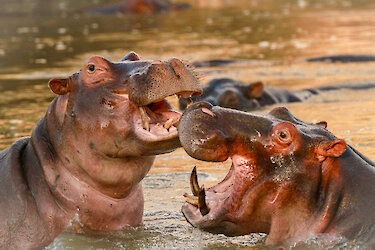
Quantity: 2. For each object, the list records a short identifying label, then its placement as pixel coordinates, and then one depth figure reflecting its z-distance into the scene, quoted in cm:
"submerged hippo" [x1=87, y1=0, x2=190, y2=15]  5178
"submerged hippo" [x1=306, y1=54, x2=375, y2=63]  2614
